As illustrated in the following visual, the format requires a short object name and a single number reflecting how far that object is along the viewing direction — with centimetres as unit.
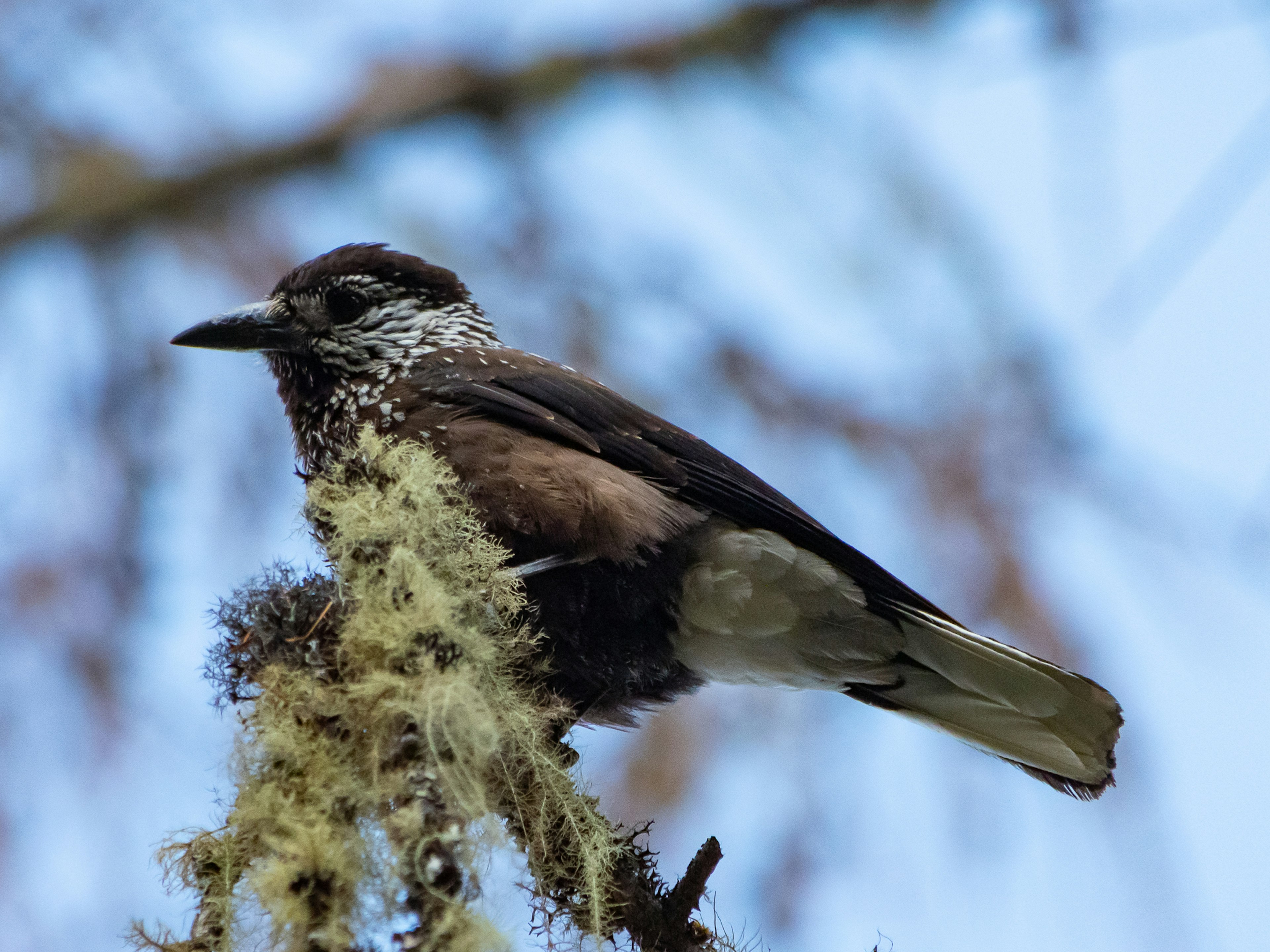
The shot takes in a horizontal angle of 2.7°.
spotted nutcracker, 870
